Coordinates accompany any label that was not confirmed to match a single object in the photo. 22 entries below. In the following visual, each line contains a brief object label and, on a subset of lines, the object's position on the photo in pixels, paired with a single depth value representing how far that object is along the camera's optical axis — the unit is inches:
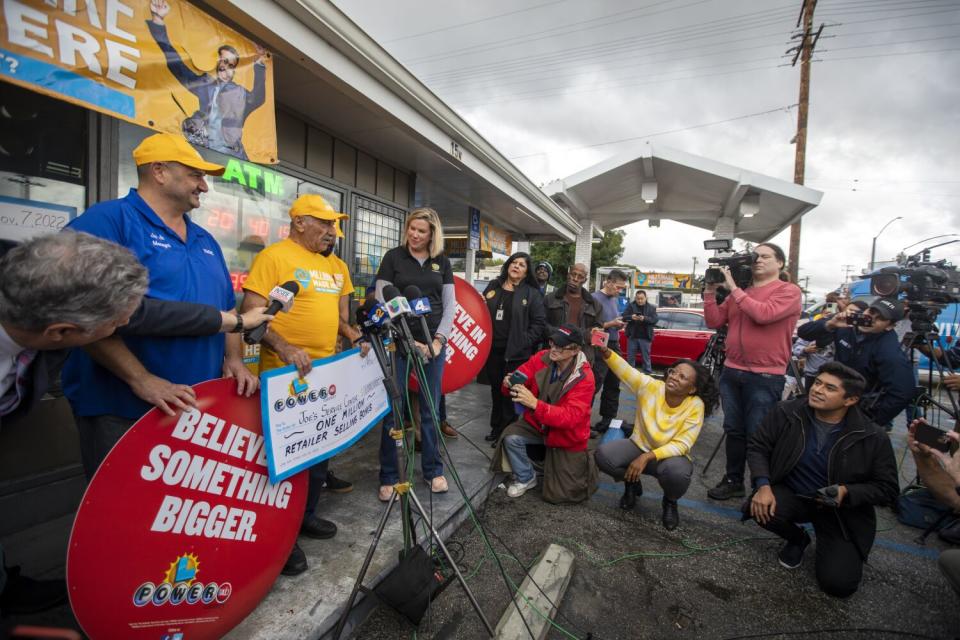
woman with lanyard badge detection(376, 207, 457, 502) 107.5
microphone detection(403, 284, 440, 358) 70.5
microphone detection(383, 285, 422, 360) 66.0
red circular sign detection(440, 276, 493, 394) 148.6
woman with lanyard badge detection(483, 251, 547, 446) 160.9
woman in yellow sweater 117.6
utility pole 509.0
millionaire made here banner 68.5
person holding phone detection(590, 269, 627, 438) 186.5
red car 314.3
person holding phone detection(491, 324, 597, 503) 121.8
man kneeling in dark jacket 94.3
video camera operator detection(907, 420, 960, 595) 79.9
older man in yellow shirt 82.7
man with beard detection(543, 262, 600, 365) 178.7
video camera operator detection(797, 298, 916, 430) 126.0
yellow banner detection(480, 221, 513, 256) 345.1
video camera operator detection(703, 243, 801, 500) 123.5
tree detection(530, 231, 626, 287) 965.8
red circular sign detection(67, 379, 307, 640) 50.1
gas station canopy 327.0
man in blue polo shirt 56.5
